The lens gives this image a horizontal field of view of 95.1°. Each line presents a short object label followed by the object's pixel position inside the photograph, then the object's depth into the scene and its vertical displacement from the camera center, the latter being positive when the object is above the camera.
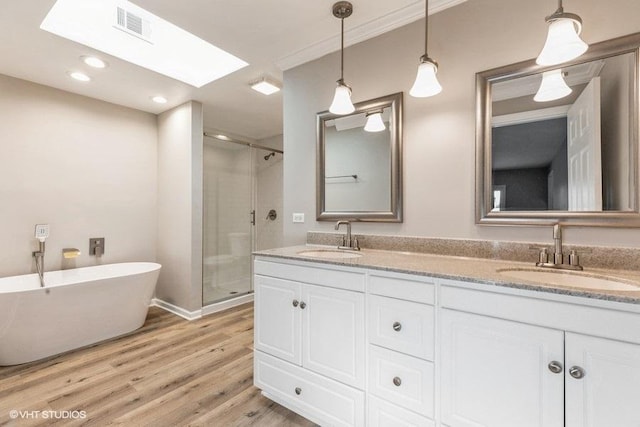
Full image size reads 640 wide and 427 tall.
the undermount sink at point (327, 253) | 2.03 -0.27
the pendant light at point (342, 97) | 1.80 +0.73
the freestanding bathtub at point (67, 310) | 2.24 -0.81
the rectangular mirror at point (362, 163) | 2.00 +0.38
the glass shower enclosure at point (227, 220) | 3.73 -0.08
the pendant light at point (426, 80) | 1.53 +0.71
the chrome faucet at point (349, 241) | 2.12 -0.20
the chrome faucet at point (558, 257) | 1.39 -0.21
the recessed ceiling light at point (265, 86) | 2.79 +1.26
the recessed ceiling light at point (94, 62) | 2.36 +1.27
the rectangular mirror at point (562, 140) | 1.36 +0.38
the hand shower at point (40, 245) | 2.75 -0.29
